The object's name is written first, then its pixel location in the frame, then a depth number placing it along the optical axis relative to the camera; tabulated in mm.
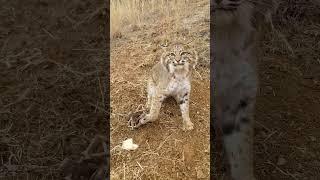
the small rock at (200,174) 1497
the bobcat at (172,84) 1588
